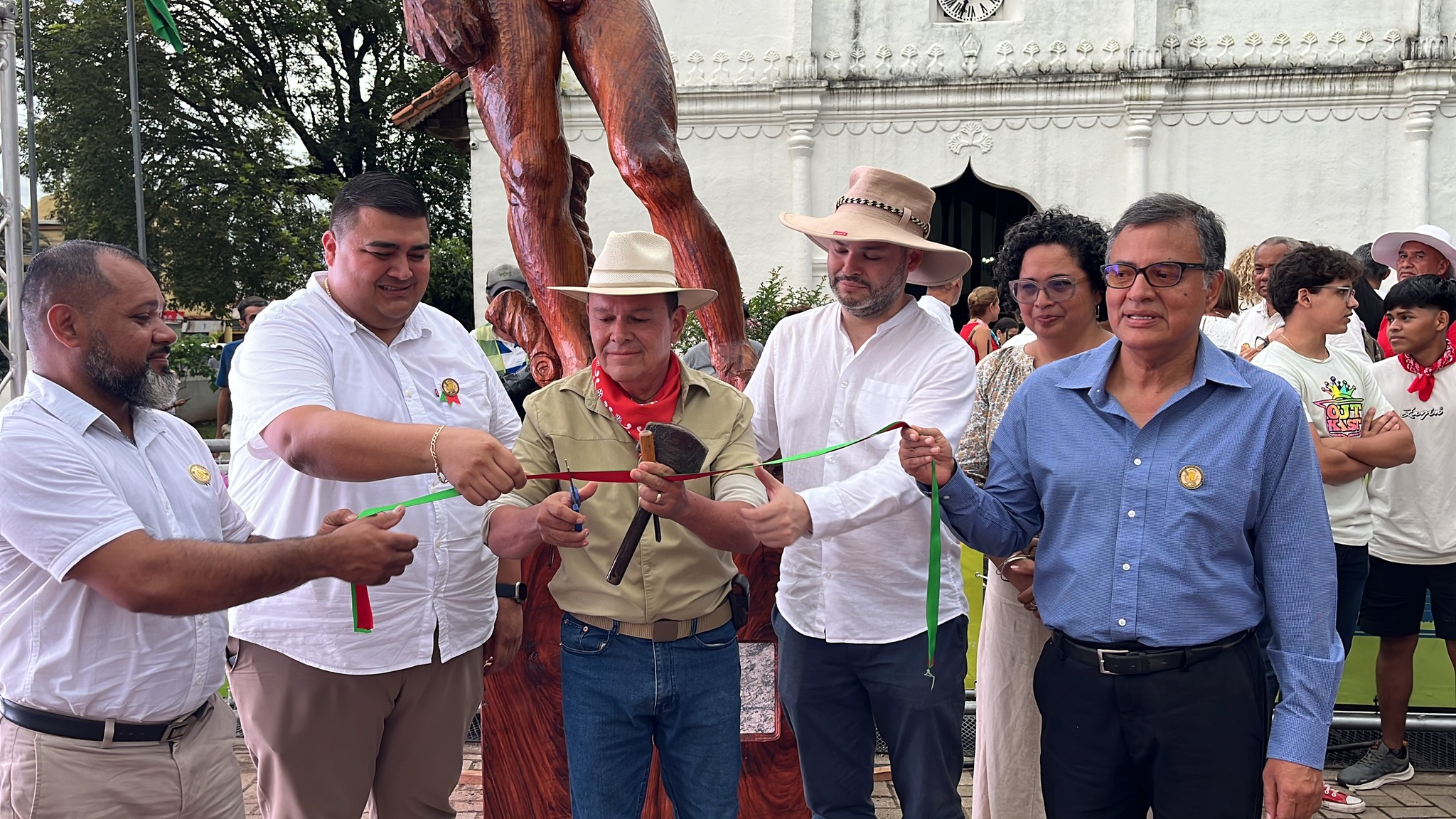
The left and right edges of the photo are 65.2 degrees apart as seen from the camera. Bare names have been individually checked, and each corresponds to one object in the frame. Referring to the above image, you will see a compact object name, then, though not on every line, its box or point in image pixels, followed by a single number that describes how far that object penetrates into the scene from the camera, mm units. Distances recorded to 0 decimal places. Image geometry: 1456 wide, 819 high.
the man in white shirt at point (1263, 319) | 5121
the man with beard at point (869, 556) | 2879
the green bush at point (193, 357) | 18688
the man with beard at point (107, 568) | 2246
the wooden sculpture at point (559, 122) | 3715
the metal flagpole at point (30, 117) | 8593
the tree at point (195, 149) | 23734
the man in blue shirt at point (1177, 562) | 2303
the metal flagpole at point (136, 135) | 14867
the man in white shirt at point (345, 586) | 2703
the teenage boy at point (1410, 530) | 4672
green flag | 14133
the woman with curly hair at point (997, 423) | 3189
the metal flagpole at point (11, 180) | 7383
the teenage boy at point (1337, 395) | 4230
